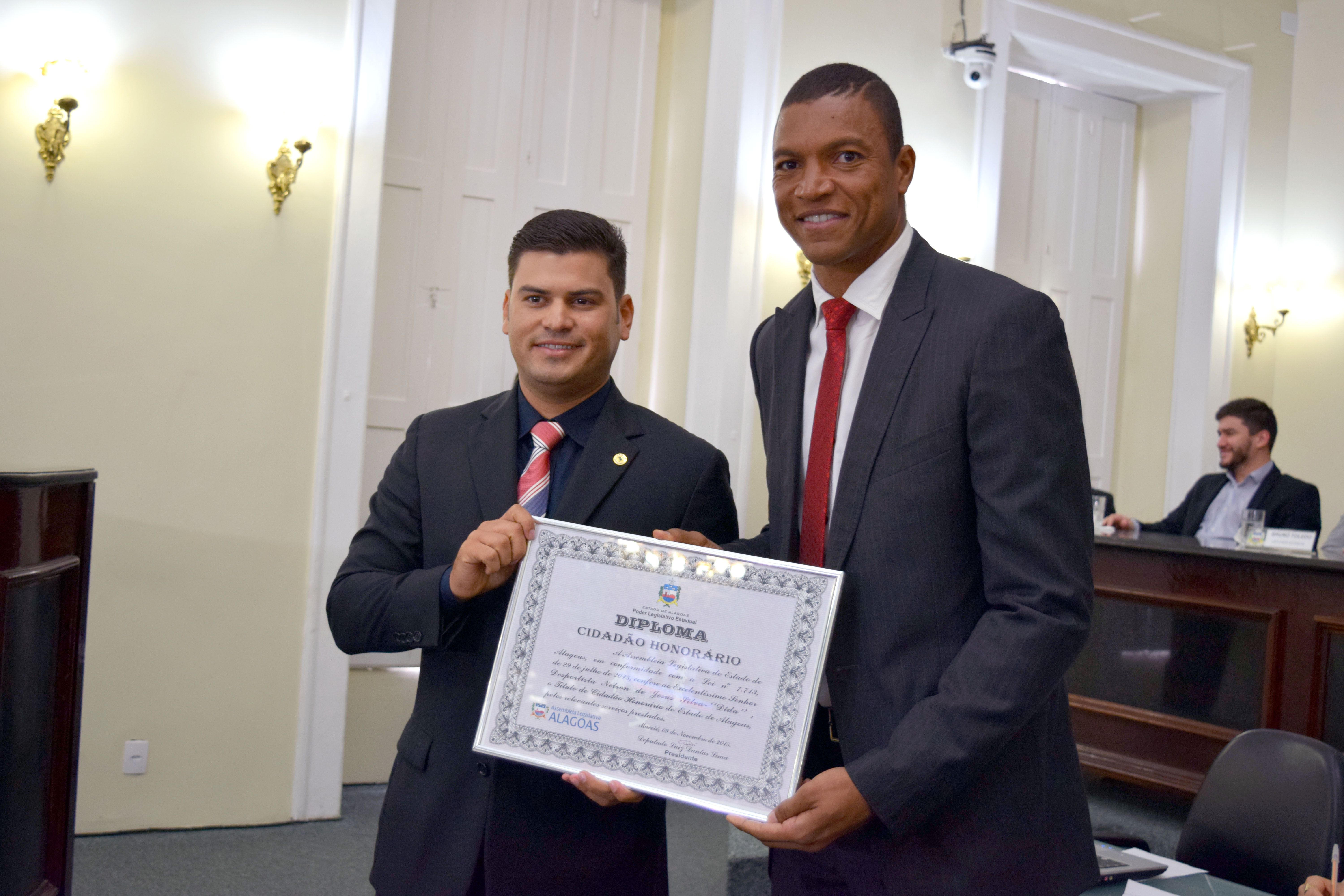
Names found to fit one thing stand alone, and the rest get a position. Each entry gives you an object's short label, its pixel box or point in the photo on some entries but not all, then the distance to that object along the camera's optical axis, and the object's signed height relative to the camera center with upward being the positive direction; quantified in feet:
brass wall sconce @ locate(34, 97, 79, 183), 11.93 +2.84
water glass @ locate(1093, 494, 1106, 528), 18.01 -0.75
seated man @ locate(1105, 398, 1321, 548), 18.47 -0.23
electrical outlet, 12.60 -4.27
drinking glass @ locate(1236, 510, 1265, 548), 16.10 -0.86
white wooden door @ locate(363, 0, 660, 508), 15.44 +3.97
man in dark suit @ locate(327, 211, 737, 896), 4.98 -0.57
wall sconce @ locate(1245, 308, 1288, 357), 23.35 +3.20
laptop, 6.10 -2.34
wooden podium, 7.04 -1.94
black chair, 6.93 -2.27
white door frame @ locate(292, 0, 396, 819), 13.38 +0.17
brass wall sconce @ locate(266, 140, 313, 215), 13.00 +2.85
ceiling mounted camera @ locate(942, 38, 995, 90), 17.79 +6.63
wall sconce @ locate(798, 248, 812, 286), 16.65 +2.71
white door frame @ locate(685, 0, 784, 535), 15.81 +3.25
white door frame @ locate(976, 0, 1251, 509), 22.49 +4.94
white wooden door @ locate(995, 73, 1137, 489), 21.97 +5.20
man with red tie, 4.03 -0.35
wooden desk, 13.15 -2.43
